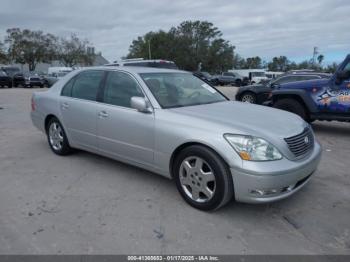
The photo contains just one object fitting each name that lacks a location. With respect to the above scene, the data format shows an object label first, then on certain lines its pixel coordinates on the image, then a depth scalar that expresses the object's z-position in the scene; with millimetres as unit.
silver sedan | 3391
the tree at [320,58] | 86125
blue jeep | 7434
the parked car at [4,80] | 29562
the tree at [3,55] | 58603
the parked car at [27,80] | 31842
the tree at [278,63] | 95650
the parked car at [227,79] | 41447
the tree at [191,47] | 66312
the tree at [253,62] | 99250
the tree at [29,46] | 59531
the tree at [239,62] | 83450
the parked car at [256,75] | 41825
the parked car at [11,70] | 32781
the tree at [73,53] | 64312
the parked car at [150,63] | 14341
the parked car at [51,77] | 30344
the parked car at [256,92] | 12812
